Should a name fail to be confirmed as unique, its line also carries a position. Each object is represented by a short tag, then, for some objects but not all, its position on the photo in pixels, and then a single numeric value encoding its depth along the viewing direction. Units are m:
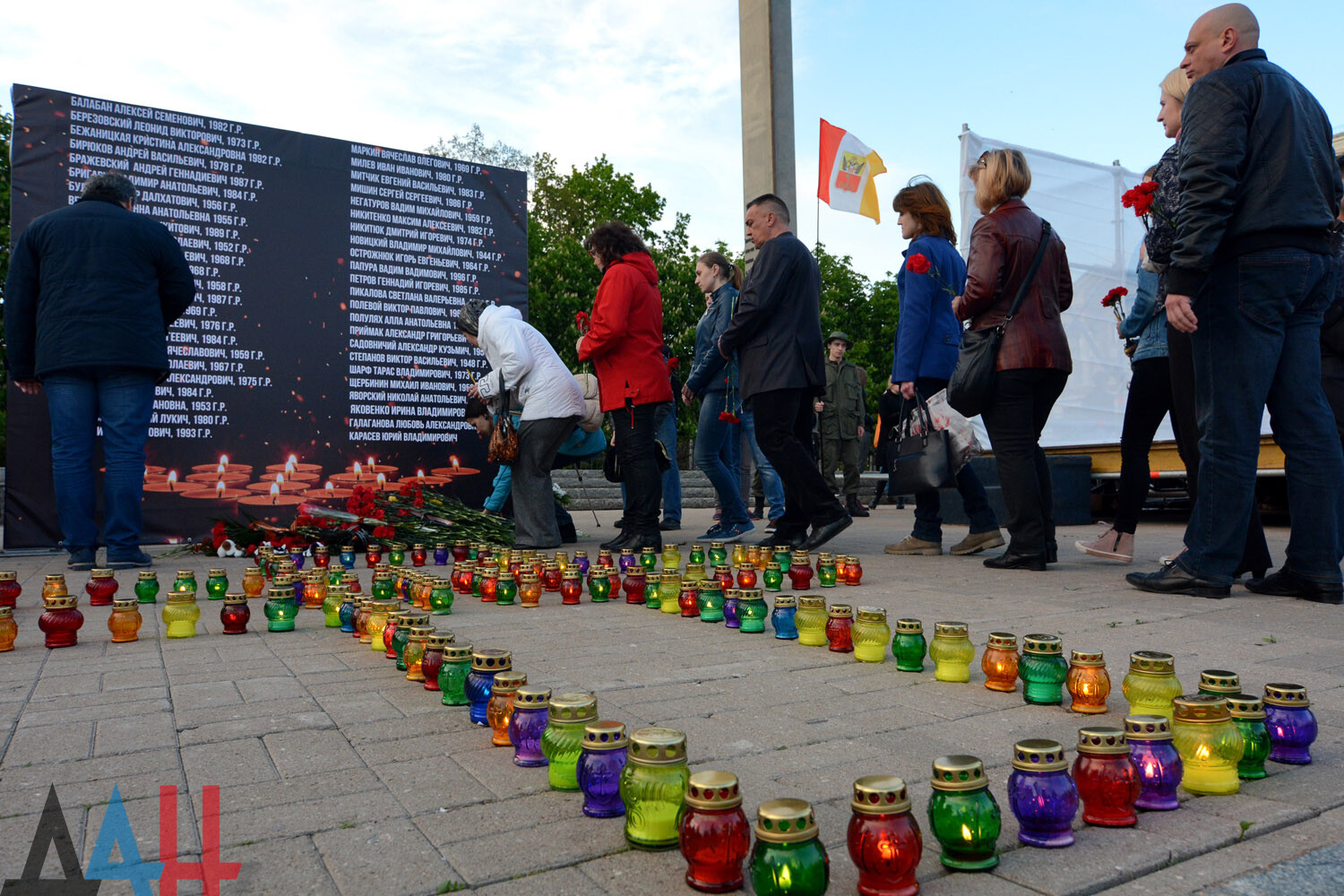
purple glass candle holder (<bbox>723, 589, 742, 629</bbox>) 4.03
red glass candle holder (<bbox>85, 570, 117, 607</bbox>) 4.57
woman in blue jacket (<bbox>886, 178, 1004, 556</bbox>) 6.48
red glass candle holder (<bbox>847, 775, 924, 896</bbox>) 1.47
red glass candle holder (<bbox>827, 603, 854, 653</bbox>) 3.45
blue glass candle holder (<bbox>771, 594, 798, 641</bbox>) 3.72
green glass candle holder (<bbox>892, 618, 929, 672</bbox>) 3.10
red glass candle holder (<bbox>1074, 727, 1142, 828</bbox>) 1.78
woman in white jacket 7.26
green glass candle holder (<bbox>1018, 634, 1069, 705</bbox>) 2.69
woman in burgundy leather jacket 5.59
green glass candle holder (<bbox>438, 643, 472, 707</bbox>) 2.69
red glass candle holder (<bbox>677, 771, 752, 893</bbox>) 1.51
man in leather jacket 4.19
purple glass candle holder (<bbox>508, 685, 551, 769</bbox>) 2.14
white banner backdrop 13.19
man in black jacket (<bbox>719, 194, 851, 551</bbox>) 6.54
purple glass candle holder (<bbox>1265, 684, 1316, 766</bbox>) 2.11
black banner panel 8.06
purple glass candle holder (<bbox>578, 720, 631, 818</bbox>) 1.83
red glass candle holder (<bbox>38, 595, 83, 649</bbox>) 3.65
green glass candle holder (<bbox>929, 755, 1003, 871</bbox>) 1.59
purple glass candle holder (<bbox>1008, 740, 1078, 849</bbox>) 1.68
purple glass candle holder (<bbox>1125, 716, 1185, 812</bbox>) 1.86
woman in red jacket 7.06
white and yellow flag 12.72
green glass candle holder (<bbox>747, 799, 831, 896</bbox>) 1.43
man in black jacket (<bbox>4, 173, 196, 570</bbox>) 6.47
